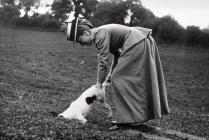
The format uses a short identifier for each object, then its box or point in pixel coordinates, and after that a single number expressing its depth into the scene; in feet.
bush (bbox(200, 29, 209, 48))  122.52
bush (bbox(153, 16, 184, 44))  131.75
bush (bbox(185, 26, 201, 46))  124.98
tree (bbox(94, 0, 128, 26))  166.61
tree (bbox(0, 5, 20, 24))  216.33
